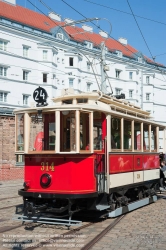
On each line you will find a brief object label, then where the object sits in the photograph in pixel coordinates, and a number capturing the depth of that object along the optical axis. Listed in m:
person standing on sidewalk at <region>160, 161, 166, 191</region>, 15.41
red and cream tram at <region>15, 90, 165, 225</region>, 8.89
